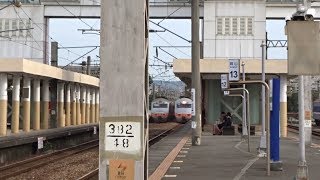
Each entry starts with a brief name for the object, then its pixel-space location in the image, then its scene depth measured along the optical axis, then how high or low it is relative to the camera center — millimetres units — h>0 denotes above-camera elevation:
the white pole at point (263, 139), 19234 -1205
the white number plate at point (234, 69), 23156 +1372
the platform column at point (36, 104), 37219 -111
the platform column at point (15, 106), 33188 -218
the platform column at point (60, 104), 43531 -126
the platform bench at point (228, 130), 34031 -1620
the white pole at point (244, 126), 29197 -1175
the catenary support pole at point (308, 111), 25266 -359
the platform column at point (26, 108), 34938 -349
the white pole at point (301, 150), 11023 -914
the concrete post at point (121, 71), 6309 +347
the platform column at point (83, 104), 51281 -142
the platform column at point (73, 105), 47438 -218
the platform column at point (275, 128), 14047 -624
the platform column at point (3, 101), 31536 +67
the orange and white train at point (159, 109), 65312 -735
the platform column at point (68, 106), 45688 -289
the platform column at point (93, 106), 56888 -355
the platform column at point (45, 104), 39812 -120
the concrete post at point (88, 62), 59406 +4166
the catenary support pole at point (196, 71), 25469 +1432
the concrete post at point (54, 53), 53594 +4662
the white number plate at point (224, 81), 22922 +880
